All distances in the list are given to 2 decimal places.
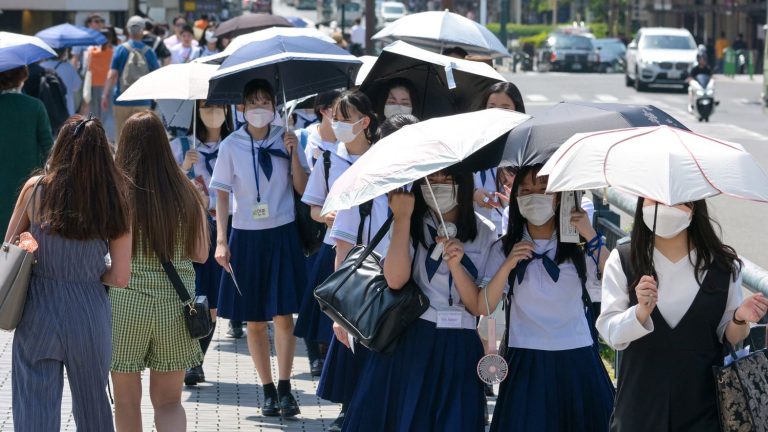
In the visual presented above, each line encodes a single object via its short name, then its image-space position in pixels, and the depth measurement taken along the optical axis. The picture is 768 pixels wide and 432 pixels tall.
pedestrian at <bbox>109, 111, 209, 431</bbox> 12.27
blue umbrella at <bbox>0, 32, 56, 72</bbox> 17.02
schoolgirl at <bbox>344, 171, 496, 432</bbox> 11.02
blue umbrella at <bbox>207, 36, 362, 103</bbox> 16.06
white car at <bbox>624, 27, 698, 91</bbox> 84.31
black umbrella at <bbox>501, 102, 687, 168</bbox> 10.58
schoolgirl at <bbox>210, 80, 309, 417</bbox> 15.92
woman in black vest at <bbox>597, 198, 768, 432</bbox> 9.66
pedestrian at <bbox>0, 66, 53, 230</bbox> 18.19
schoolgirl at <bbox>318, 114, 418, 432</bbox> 13.77
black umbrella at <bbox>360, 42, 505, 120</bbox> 15.88
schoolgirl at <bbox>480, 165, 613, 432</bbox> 10.88
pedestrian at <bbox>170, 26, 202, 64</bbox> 43.44
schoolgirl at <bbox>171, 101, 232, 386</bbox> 18.33
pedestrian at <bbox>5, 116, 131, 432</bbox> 11.06
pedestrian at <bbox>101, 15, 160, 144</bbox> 35.81
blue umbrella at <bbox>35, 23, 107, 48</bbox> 40.84
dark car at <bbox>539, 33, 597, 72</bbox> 109.06
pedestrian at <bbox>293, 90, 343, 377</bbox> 15.04
